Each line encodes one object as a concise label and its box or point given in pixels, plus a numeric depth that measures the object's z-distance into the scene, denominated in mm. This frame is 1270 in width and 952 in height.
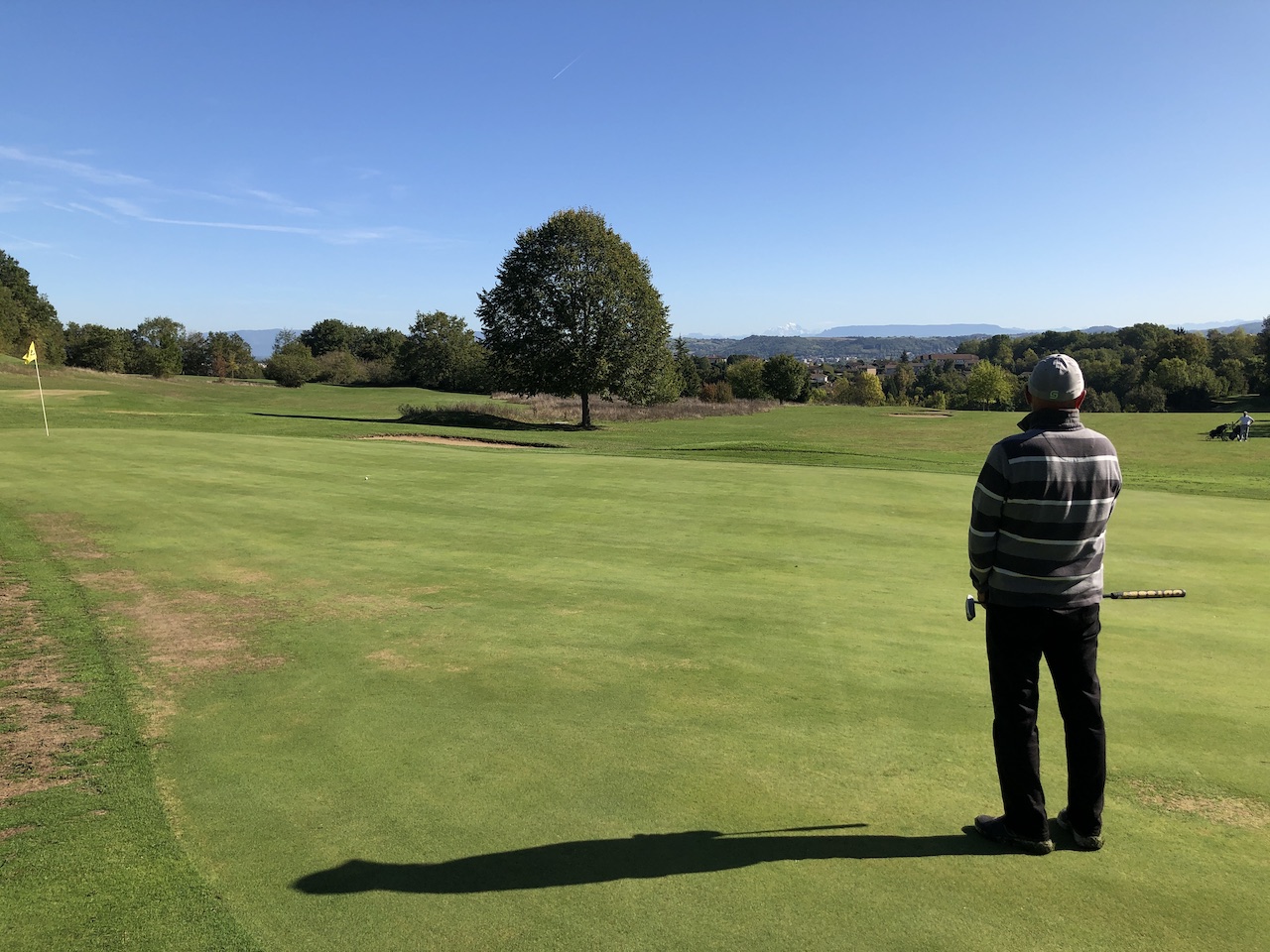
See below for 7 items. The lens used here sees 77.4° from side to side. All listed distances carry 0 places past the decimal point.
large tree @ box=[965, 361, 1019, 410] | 112438
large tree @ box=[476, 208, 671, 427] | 44812
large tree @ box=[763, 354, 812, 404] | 104438
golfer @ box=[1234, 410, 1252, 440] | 40031
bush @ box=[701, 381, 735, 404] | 81312
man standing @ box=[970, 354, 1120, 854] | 3902
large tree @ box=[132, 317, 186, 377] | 88562
